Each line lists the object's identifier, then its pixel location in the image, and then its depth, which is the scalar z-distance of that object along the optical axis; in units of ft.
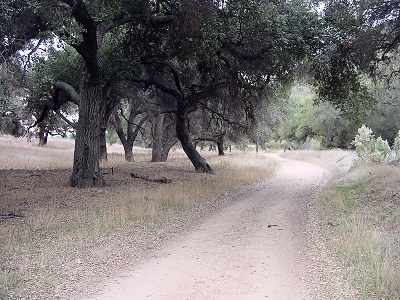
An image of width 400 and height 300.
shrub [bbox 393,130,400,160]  83.67
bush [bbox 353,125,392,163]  85.17
